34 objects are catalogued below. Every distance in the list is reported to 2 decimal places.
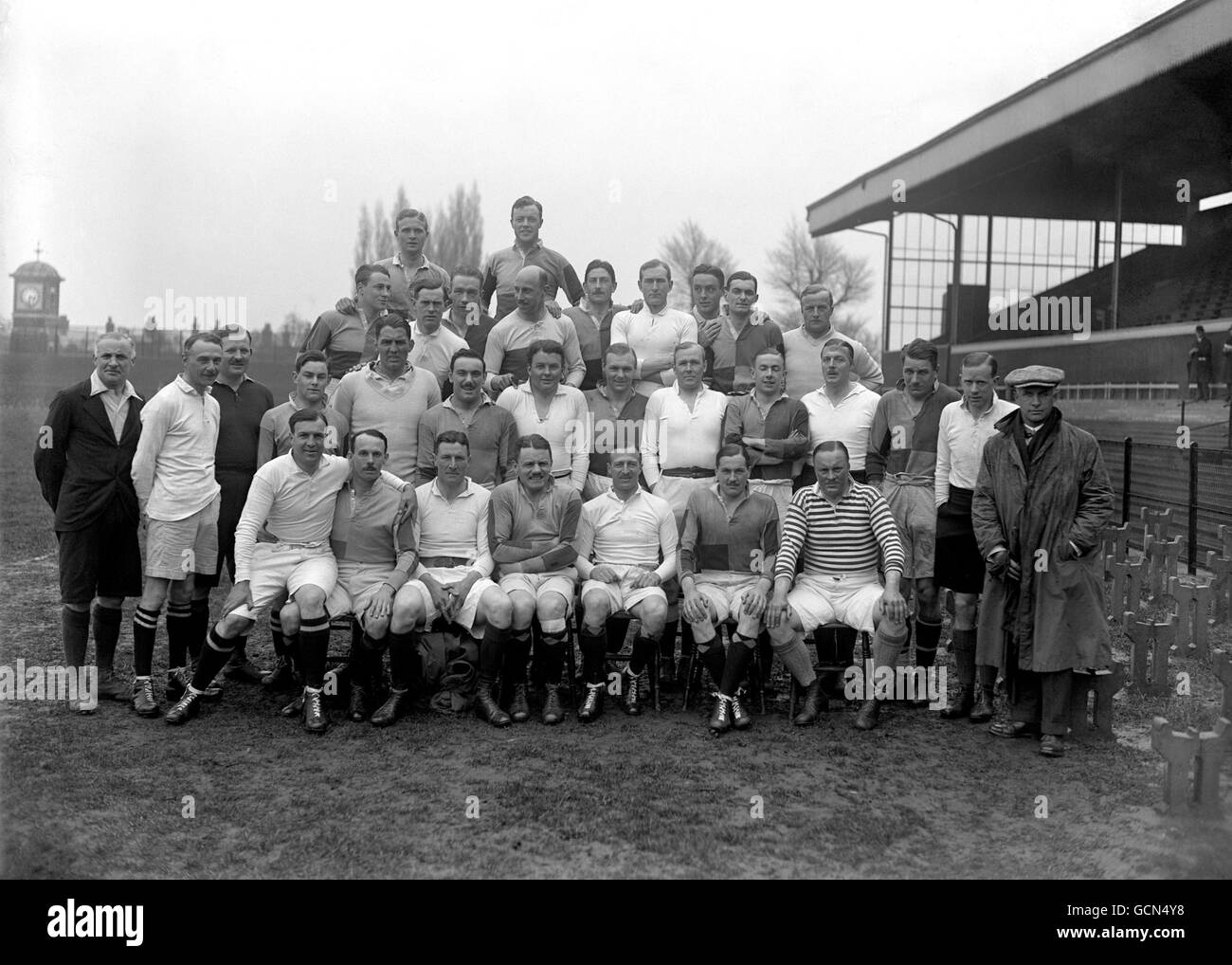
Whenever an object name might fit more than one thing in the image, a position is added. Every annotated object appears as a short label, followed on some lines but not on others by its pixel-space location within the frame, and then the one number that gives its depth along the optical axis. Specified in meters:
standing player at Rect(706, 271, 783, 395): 6.80
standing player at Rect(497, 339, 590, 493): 6.22
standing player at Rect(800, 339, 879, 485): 6.24
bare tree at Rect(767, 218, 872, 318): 26.69
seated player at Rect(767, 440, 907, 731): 5.50
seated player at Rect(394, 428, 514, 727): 5.47
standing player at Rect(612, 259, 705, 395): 7.02
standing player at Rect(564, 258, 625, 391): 7.31
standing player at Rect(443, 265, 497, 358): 7.20
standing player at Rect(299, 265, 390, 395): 6.86
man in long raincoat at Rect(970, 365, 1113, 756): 5.17
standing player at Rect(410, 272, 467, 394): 6.69
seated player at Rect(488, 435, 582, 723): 5.56
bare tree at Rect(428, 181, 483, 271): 29.97
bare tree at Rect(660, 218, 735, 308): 25.73
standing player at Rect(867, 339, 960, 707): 5.91
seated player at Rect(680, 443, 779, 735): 5.64
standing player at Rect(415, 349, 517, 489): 6.01
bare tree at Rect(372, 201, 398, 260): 30.33
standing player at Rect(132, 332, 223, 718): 5.62
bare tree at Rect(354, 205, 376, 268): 31.08
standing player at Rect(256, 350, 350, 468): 5.83
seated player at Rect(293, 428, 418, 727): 5.53
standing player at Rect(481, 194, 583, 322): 7.64
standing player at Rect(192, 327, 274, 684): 6.03
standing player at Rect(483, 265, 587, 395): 6.79
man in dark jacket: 5.66
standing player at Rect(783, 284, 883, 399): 6.72
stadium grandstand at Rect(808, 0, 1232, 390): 13.39
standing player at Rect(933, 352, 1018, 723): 5.74
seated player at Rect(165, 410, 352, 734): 5.39
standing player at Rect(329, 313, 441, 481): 6.16
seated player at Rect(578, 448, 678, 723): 5.57
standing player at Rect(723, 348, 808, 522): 6.14
